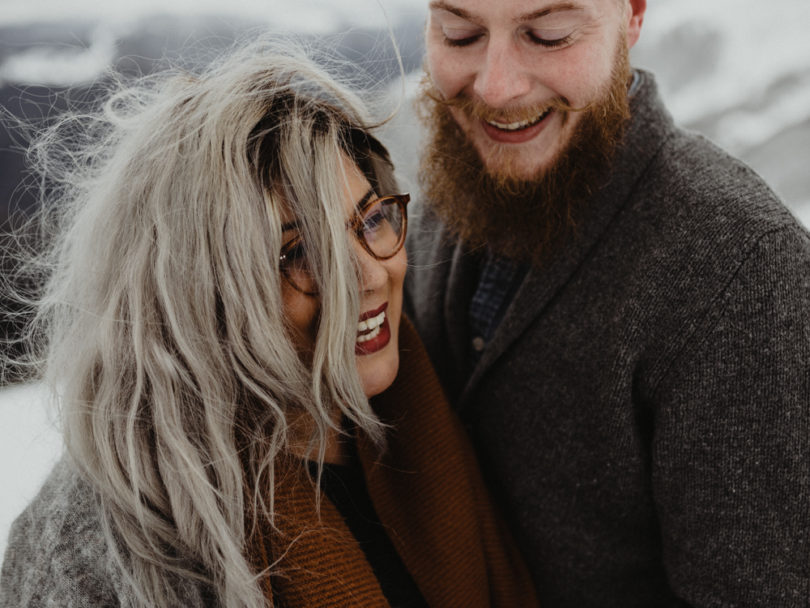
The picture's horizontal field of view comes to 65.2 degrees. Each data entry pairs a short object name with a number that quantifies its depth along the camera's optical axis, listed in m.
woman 0.81
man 0.84
